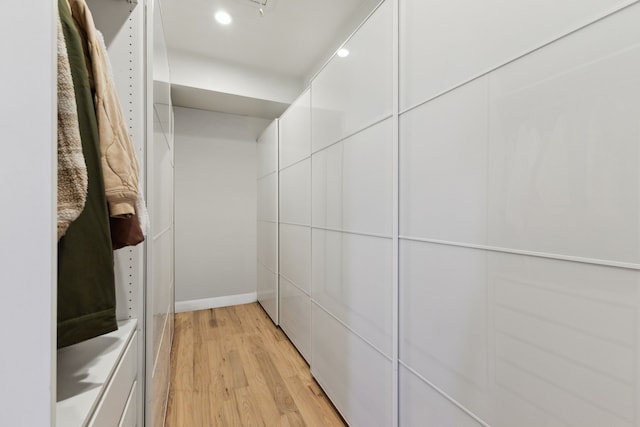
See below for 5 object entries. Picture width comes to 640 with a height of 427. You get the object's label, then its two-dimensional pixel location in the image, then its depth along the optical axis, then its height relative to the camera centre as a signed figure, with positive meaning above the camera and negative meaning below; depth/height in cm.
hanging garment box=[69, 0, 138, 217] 64 +18
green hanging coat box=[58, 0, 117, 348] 56 -8
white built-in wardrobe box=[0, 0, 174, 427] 37 -7
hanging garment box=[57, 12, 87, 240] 47 +9
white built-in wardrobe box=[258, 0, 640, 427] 61 -1
